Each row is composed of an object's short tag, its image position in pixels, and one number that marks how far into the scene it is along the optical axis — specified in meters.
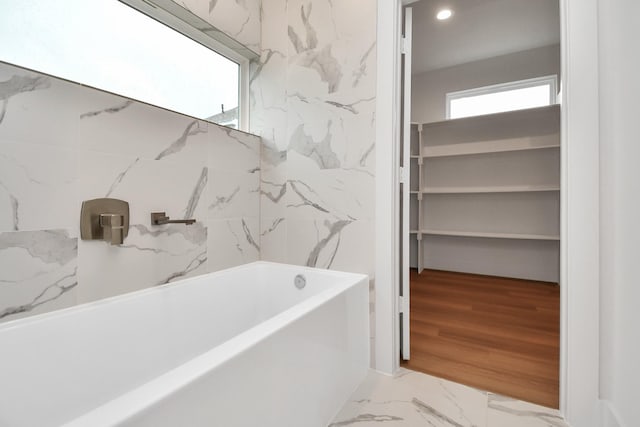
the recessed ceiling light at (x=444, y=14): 2.67
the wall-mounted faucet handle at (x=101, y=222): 1.18
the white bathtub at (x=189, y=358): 0.66
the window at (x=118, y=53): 1.11
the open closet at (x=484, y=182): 2.38
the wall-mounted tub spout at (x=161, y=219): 1.41
